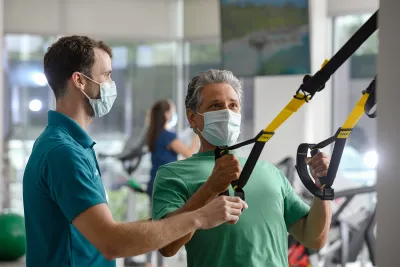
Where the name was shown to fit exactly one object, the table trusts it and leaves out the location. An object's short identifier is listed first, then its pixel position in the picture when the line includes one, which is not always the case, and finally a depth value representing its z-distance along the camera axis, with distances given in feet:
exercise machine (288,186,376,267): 19.94
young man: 7.56
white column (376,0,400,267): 5.20
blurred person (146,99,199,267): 24.14
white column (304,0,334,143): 27.59
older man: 8.04
